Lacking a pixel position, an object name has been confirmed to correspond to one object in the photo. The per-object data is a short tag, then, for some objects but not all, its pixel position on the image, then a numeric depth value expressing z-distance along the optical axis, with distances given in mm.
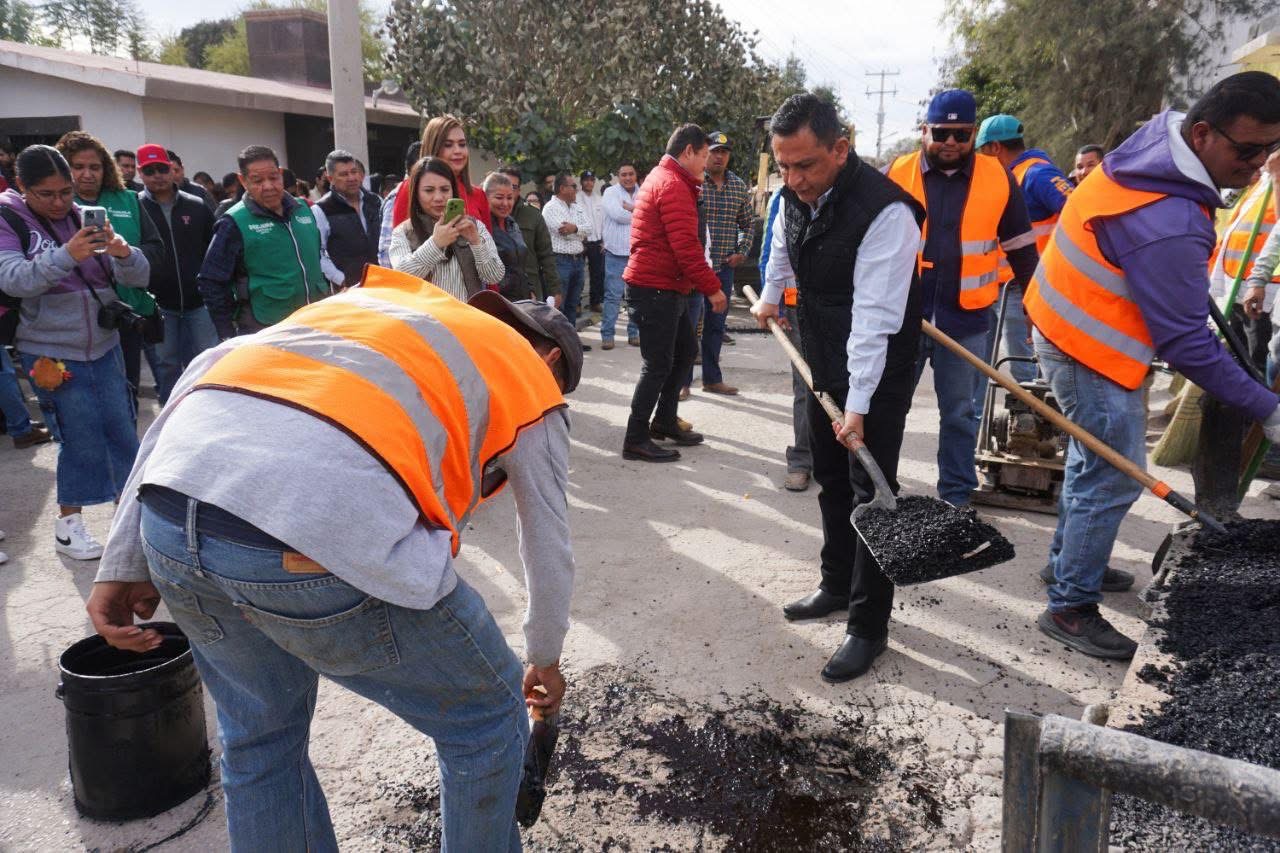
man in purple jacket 2727
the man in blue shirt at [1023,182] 5551
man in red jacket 5305
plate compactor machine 4660
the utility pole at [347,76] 8539
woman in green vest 4484
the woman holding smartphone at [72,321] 3756
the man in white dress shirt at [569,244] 9461
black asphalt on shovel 2766
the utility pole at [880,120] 70125
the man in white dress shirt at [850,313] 2875
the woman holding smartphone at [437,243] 4281
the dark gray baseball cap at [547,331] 1938
